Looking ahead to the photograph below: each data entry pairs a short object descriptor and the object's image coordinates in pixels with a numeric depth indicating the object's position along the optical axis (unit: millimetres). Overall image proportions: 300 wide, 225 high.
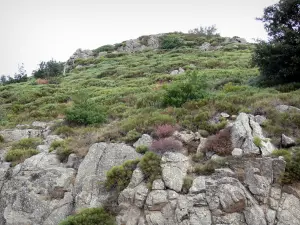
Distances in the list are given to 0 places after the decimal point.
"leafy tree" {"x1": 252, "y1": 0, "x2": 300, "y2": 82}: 16469
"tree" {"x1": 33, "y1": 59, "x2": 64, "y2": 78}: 40906
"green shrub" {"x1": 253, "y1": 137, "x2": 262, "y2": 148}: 11156
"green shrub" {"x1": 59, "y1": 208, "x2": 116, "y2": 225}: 10042
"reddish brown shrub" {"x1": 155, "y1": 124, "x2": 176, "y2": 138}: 12938
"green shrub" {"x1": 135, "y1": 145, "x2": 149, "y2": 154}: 12484
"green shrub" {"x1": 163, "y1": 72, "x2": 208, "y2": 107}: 16234
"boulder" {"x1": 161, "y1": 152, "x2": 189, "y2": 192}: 10586
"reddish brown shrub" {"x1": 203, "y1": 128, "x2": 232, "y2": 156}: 11484
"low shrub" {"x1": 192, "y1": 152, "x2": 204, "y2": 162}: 11617
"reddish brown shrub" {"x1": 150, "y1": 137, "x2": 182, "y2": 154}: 11961
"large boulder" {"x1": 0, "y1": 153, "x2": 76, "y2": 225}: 11266
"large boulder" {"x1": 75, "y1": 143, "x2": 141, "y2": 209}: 11203
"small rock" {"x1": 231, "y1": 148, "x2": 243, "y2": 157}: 11075
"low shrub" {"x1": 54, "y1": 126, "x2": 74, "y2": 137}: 15977
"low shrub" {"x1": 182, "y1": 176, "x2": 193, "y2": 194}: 10438
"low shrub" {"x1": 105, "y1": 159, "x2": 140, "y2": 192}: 11156
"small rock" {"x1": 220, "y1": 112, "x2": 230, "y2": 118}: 13709
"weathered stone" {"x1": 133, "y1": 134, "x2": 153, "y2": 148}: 12914
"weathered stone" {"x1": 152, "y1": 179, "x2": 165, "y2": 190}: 10539
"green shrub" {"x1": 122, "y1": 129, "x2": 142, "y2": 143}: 13422
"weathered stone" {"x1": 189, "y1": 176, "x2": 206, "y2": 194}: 10270
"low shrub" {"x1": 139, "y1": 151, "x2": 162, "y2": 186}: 10867
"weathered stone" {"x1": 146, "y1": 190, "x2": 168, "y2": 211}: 10133
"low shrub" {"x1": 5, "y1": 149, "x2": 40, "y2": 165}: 13884
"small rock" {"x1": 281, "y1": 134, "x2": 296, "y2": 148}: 11297
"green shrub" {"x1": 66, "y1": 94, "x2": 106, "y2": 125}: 17000
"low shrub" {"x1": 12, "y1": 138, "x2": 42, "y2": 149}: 15052
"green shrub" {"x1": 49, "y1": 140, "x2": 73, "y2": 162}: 13625
